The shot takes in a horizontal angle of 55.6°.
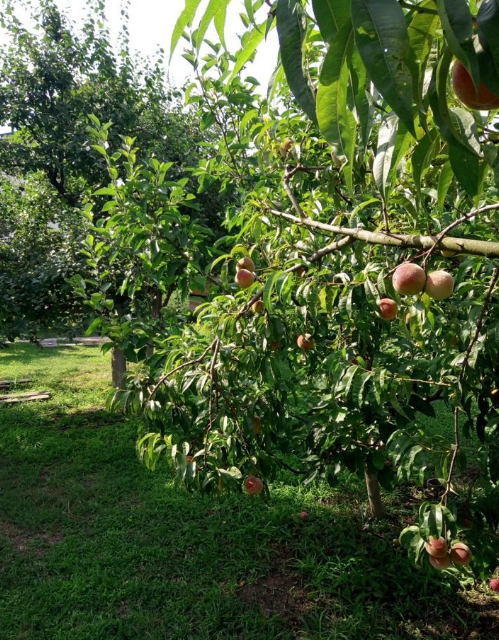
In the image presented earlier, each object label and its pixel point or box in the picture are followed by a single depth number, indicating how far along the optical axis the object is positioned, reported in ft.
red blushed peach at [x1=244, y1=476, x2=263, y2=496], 5.73
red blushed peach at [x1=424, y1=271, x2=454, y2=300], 3.53
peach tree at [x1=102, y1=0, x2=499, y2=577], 1.50
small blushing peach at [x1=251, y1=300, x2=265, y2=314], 5.70
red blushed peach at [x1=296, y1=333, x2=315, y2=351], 6.21
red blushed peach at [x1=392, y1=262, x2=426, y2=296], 3.45
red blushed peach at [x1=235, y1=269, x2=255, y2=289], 5.66
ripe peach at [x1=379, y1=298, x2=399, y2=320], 4.74
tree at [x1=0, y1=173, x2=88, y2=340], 15.48
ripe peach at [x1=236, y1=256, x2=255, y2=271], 5.95
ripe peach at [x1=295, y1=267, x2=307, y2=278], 5.66
